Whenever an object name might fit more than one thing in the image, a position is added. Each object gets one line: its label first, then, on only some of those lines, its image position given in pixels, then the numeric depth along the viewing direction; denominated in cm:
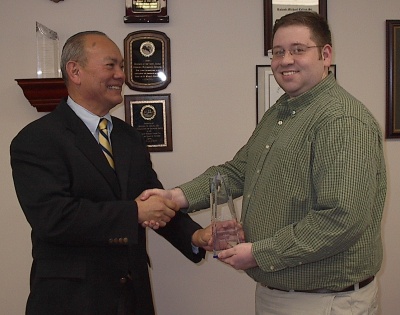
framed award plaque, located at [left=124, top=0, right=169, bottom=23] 260
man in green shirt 146
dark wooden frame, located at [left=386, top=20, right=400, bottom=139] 277
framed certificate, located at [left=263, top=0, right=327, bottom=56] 269
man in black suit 167
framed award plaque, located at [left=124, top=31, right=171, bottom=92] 264
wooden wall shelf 244
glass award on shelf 253
